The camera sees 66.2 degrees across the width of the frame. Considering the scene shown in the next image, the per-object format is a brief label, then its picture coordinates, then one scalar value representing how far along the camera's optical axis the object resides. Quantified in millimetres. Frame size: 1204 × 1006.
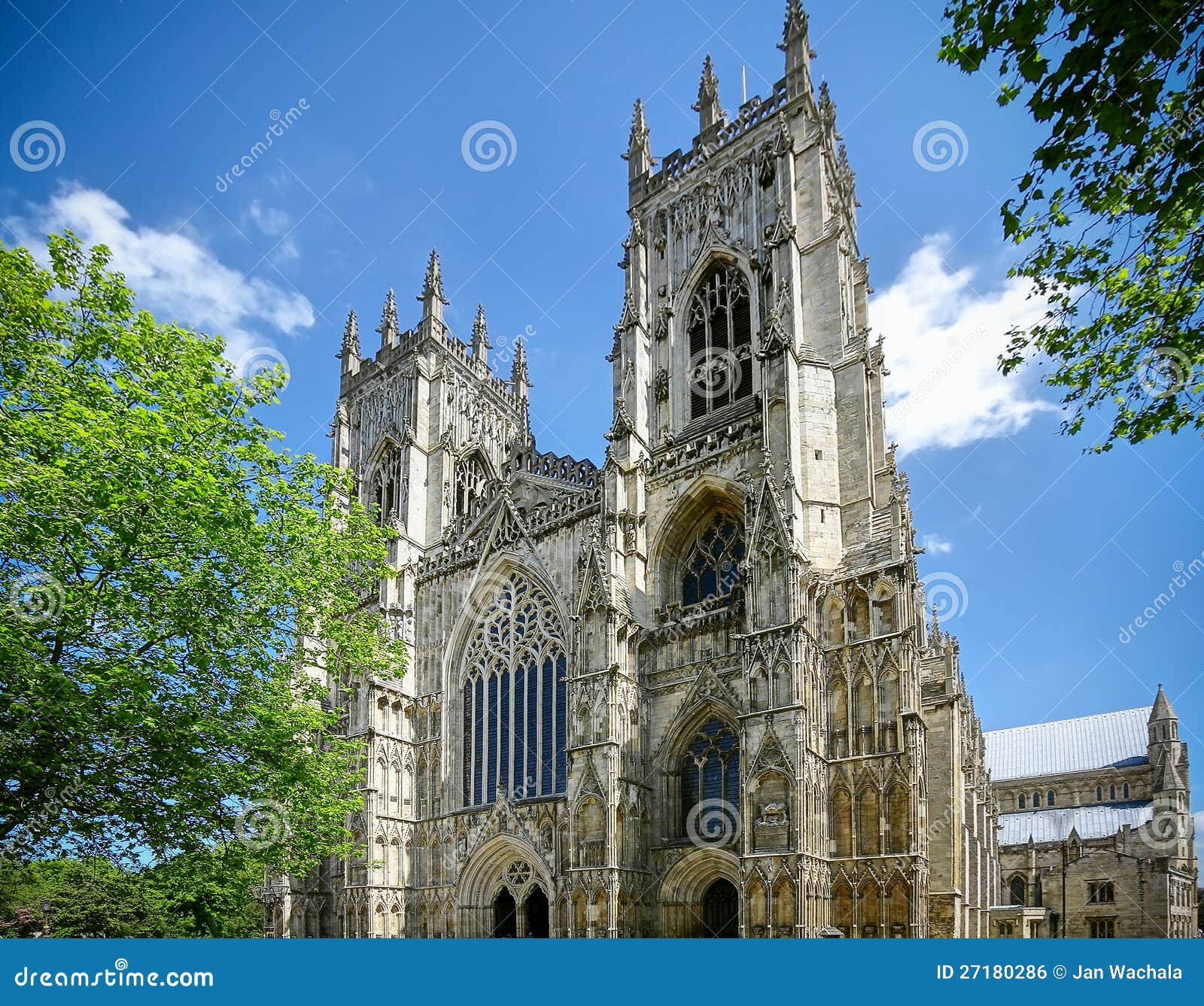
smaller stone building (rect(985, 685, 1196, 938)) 47406
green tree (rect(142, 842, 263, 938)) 26314
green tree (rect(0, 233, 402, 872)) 11461
